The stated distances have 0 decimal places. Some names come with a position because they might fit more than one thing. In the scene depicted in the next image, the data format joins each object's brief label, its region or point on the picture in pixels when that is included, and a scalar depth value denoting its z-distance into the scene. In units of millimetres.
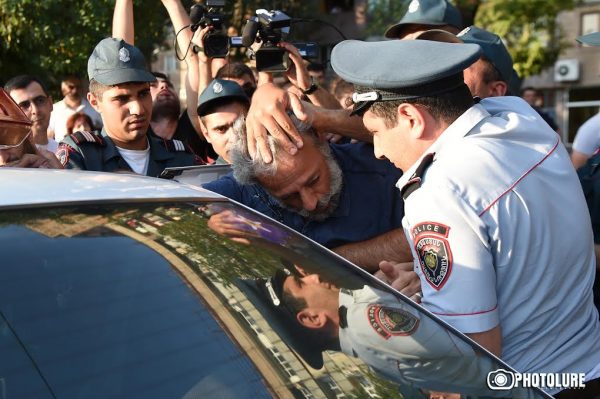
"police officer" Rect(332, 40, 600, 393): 1974
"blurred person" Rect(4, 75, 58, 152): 5523
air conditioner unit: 26438
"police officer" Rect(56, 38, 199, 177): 3979
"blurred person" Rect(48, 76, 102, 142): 7025
